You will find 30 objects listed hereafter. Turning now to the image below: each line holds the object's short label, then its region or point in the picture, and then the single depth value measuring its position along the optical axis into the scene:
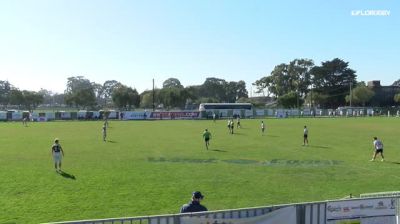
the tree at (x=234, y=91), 183.38
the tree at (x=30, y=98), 141.50
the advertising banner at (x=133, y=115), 97.44
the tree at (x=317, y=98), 135.88
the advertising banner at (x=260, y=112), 109.19
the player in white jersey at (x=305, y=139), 35.03
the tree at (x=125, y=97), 138.00
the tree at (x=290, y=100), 130.12
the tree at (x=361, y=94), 126.06
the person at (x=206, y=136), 32.66
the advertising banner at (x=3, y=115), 90.13
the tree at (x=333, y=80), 138.00
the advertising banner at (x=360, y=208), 9.18
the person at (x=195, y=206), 9.21
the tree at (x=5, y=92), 179.38
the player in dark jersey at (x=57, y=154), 22.47
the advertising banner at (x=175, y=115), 97.80
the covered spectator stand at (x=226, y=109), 101.07
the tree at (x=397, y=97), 126.26
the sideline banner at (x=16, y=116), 91.69
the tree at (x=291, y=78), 144.62
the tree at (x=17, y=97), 139.62
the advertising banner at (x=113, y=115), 97.58
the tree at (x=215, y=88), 188.38
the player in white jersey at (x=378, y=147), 25.43
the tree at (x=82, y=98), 144.00
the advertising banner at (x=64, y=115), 94.69
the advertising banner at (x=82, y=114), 96.44
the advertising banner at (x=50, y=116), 92.69
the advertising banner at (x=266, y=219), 8.34
